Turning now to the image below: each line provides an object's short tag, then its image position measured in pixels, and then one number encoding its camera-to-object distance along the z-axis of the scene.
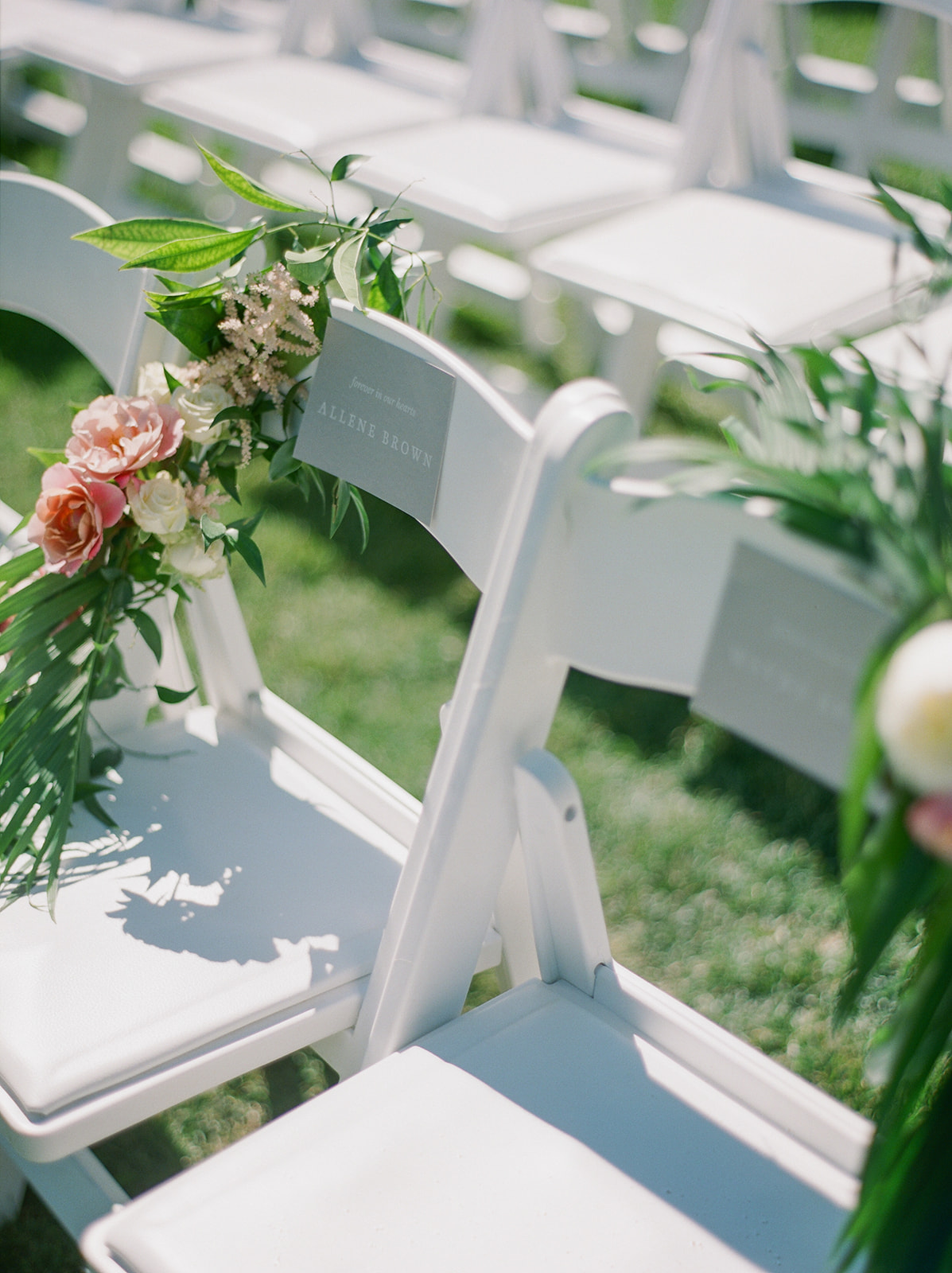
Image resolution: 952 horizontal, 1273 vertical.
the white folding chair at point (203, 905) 0.80
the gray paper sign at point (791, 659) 0.60
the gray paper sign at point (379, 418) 0.85
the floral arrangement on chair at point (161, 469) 0.92
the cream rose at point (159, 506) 0.93
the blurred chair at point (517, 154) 2.04
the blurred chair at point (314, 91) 2.32
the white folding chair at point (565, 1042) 0.65
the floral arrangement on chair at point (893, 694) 0.49
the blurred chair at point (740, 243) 1.73
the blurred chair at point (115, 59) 2.61
